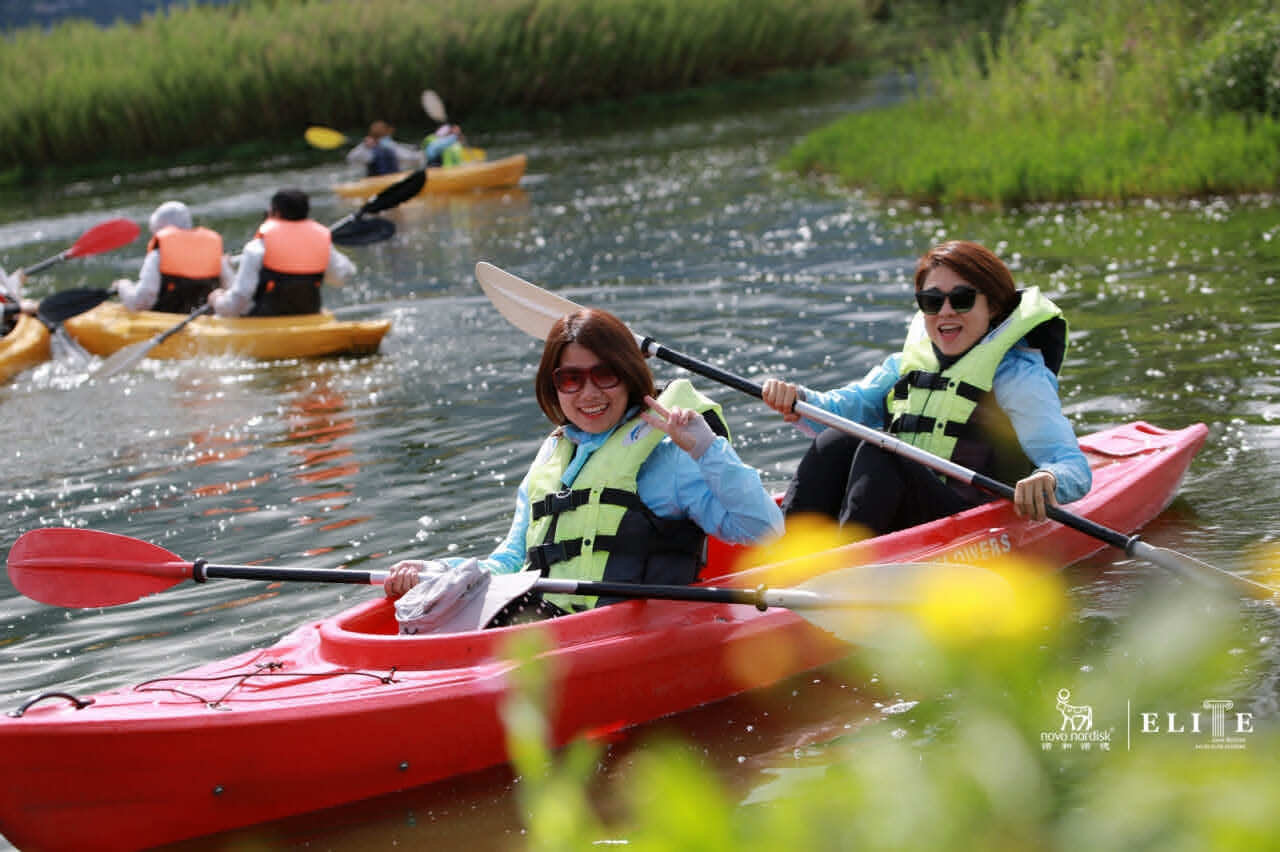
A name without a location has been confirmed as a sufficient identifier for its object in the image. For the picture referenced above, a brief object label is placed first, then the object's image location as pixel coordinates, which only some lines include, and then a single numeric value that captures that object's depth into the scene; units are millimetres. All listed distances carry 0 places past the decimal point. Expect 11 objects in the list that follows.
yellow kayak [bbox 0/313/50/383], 18578
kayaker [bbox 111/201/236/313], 19203
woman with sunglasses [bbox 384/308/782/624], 7312
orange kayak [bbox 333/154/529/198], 32906
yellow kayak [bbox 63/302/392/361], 17703
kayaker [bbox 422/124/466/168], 34500
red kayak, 6293
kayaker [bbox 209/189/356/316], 17828
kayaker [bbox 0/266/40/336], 19953
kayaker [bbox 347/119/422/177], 34719
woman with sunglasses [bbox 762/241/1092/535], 8484
